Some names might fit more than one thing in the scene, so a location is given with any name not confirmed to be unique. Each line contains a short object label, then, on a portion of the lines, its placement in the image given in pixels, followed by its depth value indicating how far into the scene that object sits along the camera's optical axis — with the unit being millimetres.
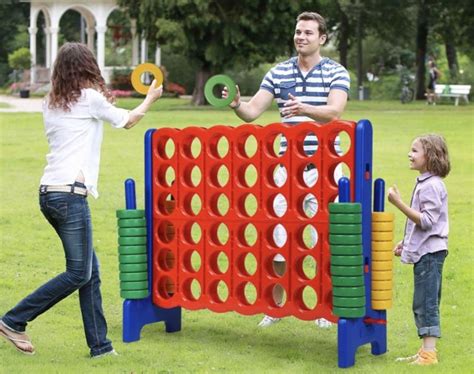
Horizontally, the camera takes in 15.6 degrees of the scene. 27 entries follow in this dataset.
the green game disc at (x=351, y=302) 9926
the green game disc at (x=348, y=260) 9849
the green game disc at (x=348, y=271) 9867
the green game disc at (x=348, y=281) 9891
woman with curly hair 9944
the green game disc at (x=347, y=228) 9802
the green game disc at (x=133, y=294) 11098
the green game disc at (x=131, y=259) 11045
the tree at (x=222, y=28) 59285
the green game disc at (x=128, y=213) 11022
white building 76109
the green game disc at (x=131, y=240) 11039
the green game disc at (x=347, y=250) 9832
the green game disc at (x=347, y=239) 9826
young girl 10132
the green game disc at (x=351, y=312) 9944
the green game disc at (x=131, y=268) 11057
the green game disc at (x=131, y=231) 11045
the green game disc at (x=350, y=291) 9908
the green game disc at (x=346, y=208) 9767
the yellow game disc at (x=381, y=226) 10191
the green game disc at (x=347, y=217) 9791
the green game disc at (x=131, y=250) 11039
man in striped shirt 11210
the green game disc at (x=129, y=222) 11034
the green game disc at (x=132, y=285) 11087
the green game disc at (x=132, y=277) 11069
